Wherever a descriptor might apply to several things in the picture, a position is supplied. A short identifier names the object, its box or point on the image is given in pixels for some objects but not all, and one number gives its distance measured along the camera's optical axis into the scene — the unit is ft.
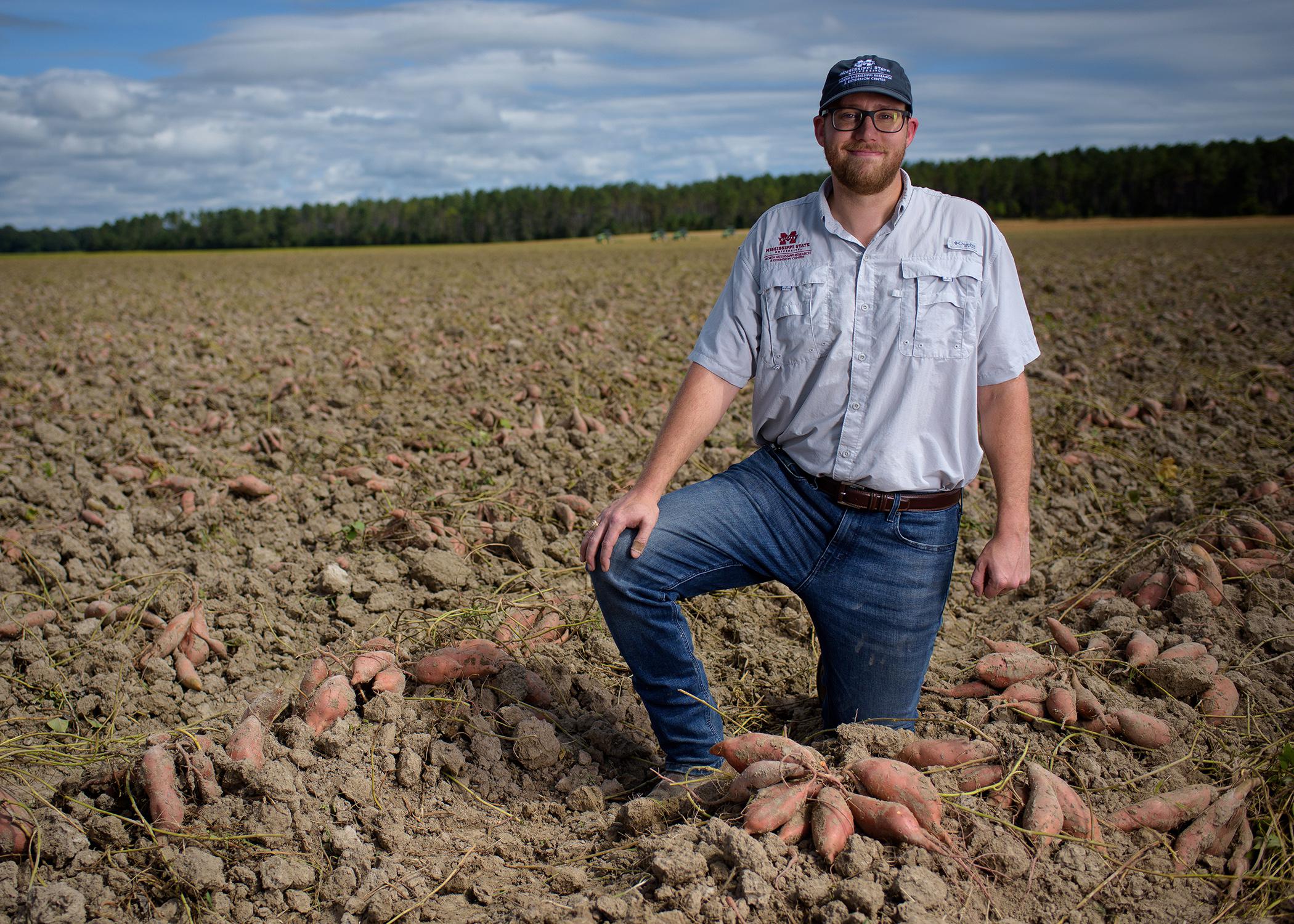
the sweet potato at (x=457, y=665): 10.63
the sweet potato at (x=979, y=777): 7.98
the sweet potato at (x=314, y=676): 10.07
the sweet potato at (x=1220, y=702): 9.61
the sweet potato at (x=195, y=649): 12.10
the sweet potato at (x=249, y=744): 8.71
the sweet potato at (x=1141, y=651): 10.50
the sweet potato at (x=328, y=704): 9.63
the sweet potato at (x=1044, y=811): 7.57
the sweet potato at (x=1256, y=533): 13.73
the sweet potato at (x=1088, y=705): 9.23
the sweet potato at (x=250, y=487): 17.15
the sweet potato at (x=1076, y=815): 7.70
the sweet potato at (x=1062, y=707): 9.10
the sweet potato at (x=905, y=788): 7.38
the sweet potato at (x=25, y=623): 12.48
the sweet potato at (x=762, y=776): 7.65
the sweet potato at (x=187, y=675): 11.62
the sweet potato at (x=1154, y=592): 12.66
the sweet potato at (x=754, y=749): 8.03
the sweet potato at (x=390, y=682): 10.23
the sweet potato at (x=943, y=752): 8.14
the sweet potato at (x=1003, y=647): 10.77
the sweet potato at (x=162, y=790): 8.18
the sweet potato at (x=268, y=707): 9.66
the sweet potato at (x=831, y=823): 7.10
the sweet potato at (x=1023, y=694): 9.54
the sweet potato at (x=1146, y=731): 8.88
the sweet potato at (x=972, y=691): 10.06
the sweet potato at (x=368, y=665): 10.32
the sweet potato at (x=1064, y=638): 11.13
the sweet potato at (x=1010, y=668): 9.96
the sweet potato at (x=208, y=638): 12.25
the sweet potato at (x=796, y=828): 7.29
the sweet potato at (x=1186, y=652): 10.43
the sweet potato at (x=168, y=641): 11.98
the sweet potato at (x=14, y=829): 7.96
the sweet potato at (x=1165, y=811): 7.86
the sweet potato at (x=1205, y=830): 7.64
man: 9.18
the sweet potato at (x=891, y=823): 7.15
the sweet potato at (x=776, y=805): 7.29
